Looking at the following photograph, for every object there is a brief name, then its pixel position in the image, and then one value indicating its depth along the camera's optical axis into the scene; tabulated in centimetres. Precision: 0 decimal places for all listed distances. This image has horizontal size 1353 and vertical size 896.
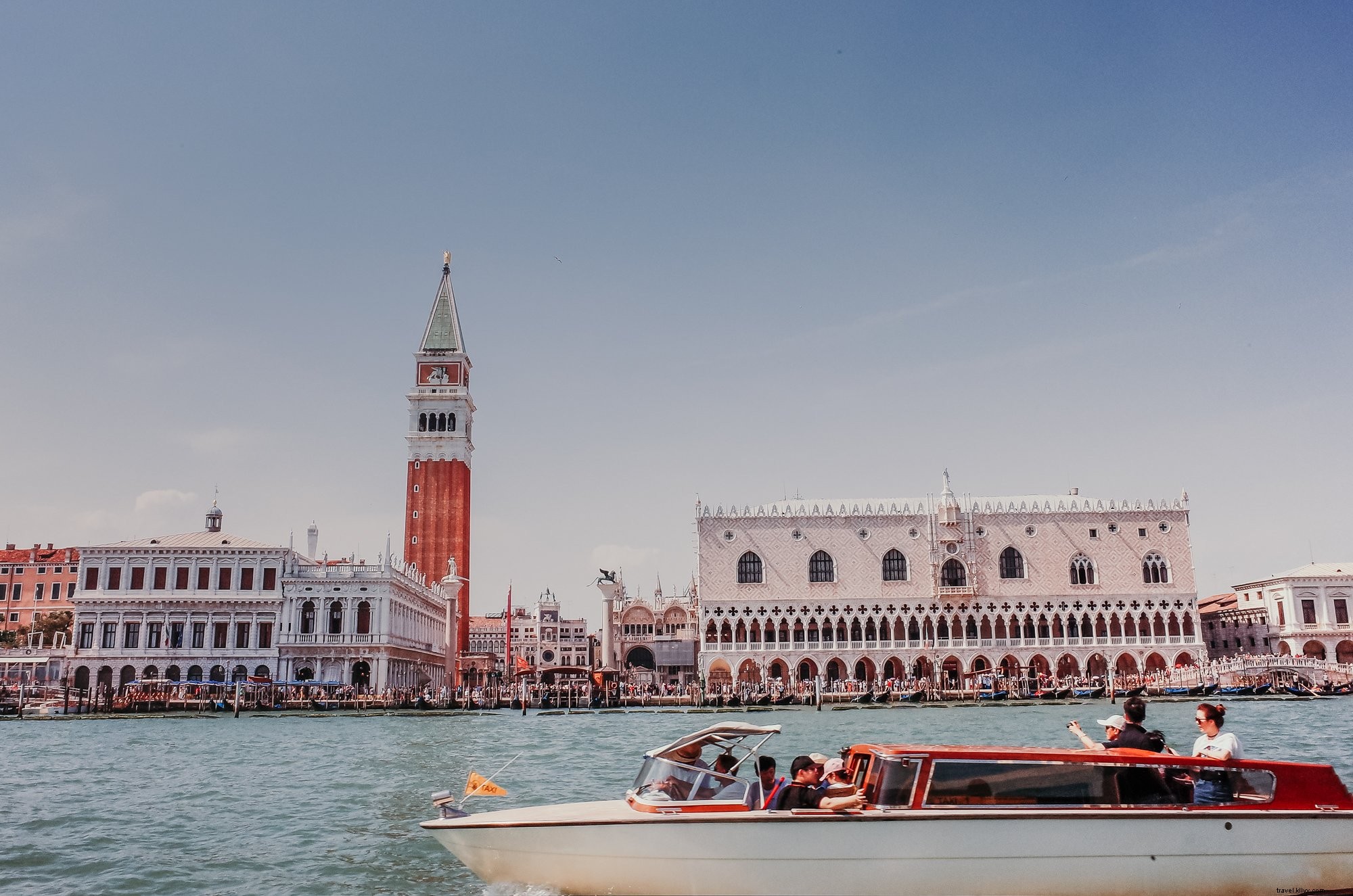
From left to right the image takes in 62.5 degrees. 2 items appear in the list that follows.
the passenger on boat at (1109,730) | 1026
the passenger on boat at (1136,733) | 1006
